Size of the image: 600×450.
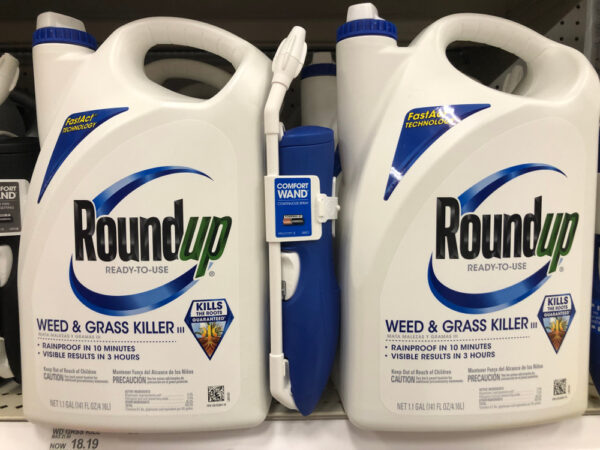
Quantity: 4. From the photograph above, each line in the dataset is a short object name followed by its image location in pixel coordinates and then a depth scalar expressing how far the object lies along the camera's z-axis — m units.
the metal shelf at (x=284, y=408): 0.59
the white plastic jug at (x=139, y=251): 0.52
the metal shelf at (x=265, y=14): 0.79
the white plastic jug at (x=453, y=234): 0.52
